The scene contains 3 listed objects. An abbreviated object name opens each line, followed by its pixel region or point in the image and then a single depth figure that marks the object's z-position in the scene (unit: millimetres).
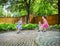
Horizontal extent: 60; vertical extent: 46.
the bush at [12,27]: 4561
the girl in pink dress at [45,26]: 3914
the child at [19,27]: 3934
